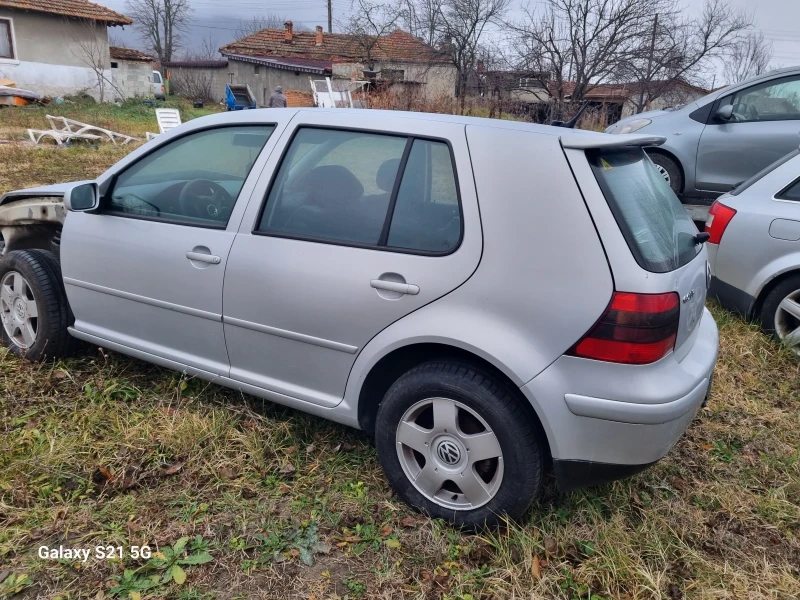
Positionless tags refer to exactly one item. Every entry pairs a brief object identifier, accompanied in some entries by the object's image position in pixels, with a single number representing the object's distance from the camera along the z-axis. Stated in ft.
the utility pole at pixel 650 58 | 55.01
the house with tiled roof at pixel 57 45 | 83.82
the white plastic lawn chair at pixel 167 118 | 56.18
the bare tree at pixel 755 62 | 129.39
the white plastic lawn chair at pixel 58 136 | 49.08
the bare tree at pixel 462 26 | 78.64
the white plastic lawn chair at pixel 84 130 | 52.80
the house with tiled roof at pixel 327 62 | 84.53
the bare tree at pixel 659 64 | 55.36
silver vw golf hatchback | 7.27
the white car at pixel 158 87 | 114.21
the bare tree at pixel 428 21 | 82.42
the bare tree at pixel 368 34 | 95.30
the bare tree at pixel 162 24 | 182.29
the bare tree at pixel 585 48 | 54.34
